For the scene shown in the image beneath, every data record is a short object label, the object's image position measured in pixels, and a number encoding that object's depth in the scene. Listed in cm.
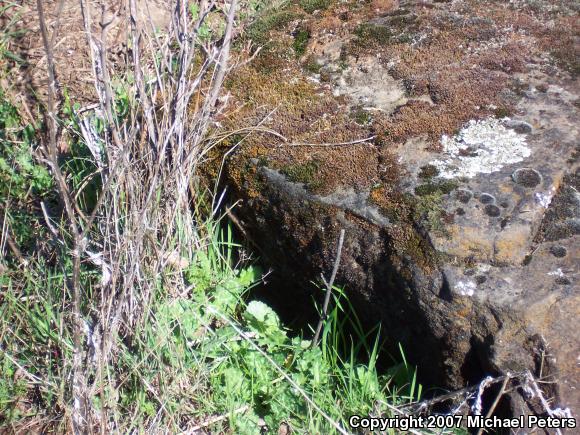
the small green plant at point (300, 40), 312
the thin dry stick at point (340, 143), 266
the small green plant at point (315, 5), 335
